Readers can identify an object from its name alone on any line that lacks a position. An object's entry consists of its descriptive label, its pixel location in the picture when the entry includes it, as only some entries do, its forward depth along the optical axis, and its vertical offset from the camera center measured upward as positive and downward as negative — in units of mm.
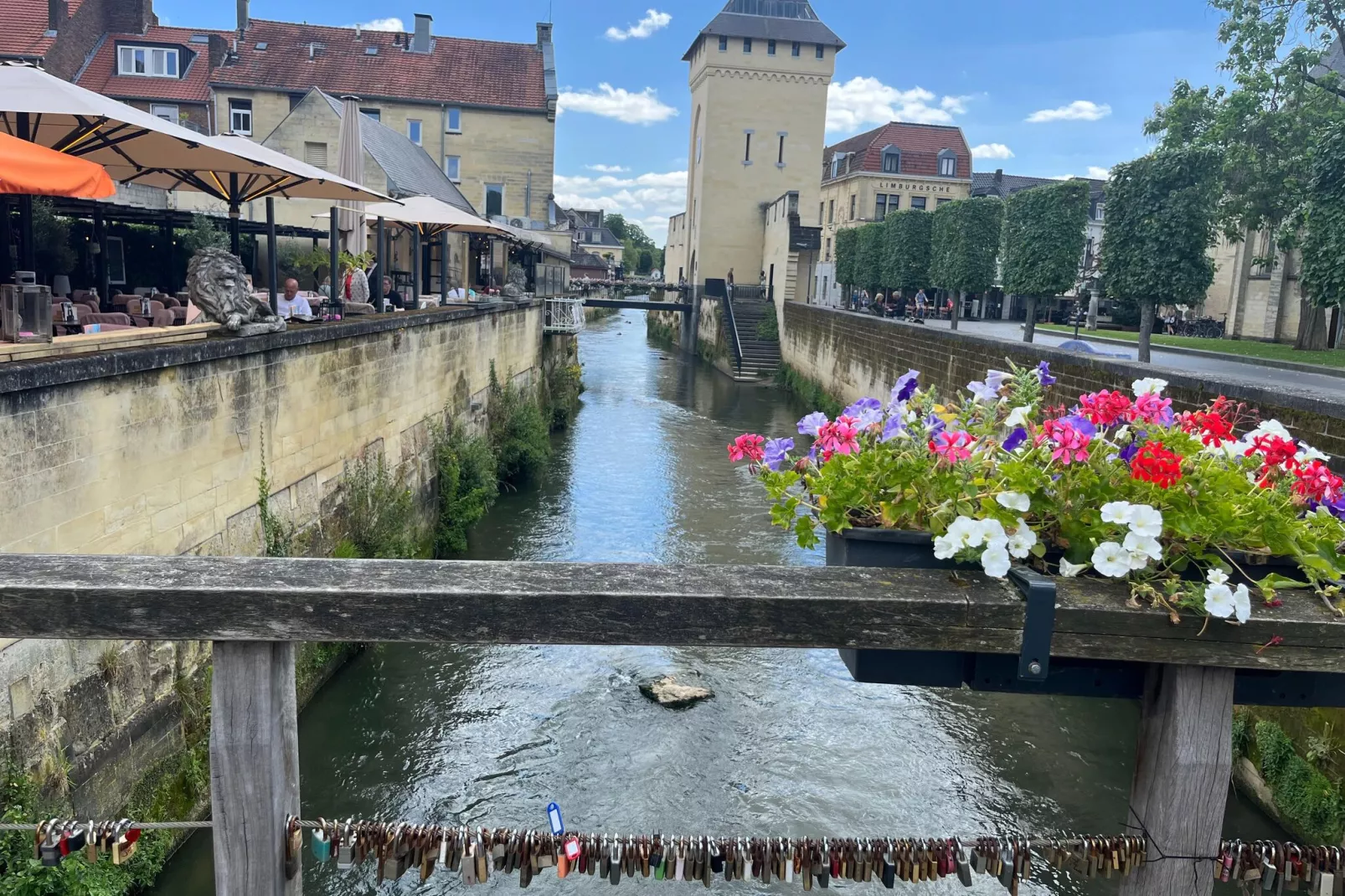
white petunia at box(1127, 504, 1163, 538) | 1877 -400
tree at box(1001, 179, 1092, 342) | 18281 +1114
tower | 46344 +7618
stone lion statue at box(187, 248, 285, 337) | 7785 -254
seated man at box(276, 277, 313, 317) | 12070 -469
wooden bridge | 1754 -608
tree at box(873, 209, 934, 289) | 29797 +1361
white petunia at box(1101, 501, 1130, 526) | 1900 -389
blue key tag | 2102 -1153
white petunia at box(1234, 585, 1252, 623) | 1743 -504
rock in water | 8492 -3467
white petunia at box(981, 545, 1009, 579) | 1890 -489
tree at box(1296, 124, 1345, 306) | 13156 +1184
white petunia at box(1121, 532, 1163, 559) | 1848 -437
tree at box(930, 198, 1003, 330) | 23812 +1229
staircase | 35562 -2141
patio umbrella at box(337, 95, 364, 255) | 15492 +1630
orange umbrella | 5422 +446
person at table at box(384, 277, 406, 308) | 15836 -427
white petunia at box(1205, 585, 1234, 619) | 1739 -502
